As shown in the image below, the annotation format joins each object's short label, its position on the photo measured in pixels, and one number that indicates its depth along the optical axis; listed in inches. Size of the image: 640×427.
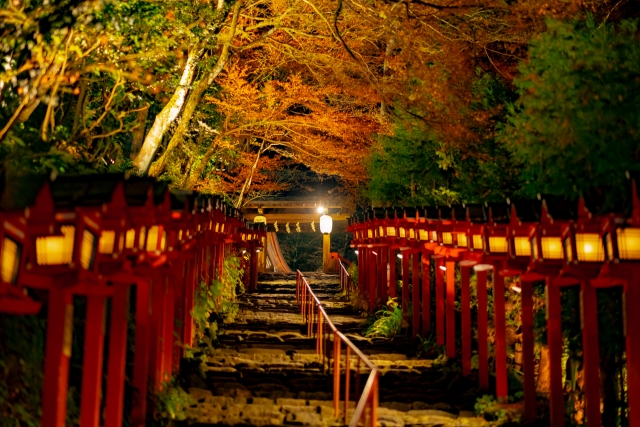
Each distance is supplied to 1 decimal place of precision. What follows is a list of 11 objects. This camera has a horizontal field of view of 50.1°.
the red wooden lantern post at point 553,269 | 351.9
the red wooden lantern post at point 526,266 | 392.2
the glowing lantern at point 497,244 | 436.8
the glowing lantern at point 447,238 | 550.8
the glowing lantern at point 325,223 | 1296.9
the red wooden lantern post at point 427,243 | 601.6
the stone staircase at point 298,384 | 414.6
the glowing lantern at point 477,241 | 476.3
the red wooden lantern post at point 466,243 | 475.2
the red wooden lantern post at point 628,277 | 303.3
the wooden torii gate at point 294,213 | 1518.2
